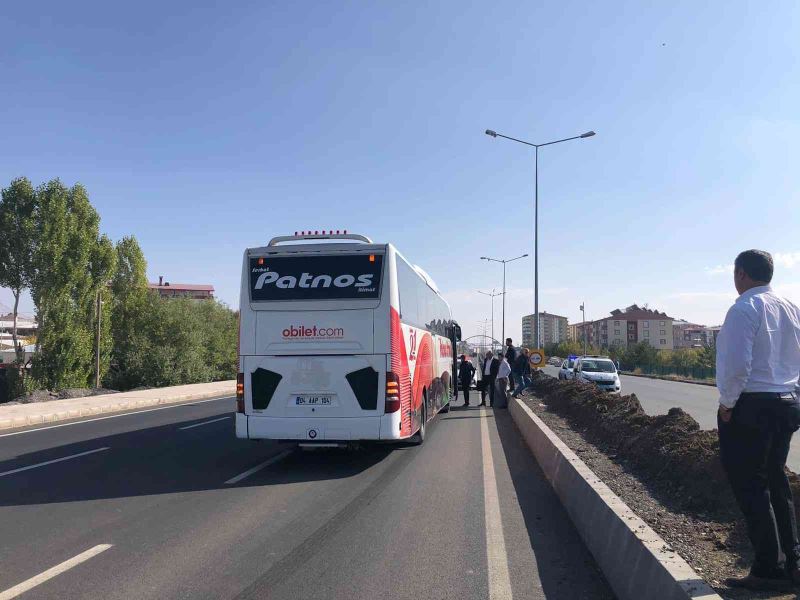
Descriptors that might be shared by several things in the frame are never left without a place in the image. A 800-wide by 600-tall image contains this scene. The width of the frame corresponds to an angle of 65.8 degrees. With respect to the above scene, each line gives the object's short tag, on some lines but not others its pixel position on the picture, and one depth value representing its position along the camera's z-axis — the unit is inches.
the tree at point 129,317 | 1577.3
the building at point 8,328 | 3599.9
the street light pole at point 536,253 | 1180.5
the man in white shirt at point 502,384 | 716.7
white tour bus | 357.1
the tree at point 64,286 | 1279.5
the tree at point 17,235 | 1347.2
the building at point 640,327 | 6279.5
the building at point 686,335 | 7176.2
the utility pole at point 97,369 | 1213.2
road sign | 1052.5
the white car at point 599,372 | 1055.0
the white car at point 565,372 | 1321.7
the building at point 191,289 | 5123.0
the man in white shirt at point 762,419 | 141.7
